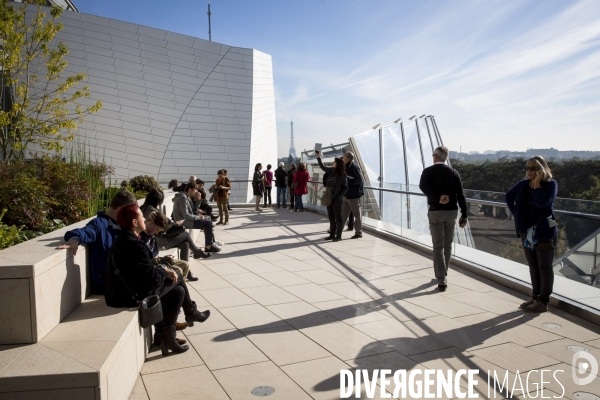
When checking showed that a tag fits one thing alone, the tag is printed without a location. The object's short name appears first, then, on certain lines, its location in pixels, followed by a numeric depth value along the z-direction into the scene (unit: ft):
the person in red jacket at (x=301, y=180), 51.47
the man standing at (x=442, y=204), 20.51
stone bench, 9.18
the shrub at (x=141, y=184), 40.31
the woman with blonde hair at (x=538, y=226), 17.08
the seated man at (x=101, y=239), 14.16
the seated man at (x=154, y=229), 15.81
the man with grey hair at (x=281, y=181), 56.24
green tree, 41.93
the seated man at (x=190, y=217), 27.53
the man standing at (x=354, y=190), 33.58
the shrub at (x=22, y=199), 18.19
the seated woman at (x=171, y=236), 20.90
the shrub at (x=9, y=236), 14.90
